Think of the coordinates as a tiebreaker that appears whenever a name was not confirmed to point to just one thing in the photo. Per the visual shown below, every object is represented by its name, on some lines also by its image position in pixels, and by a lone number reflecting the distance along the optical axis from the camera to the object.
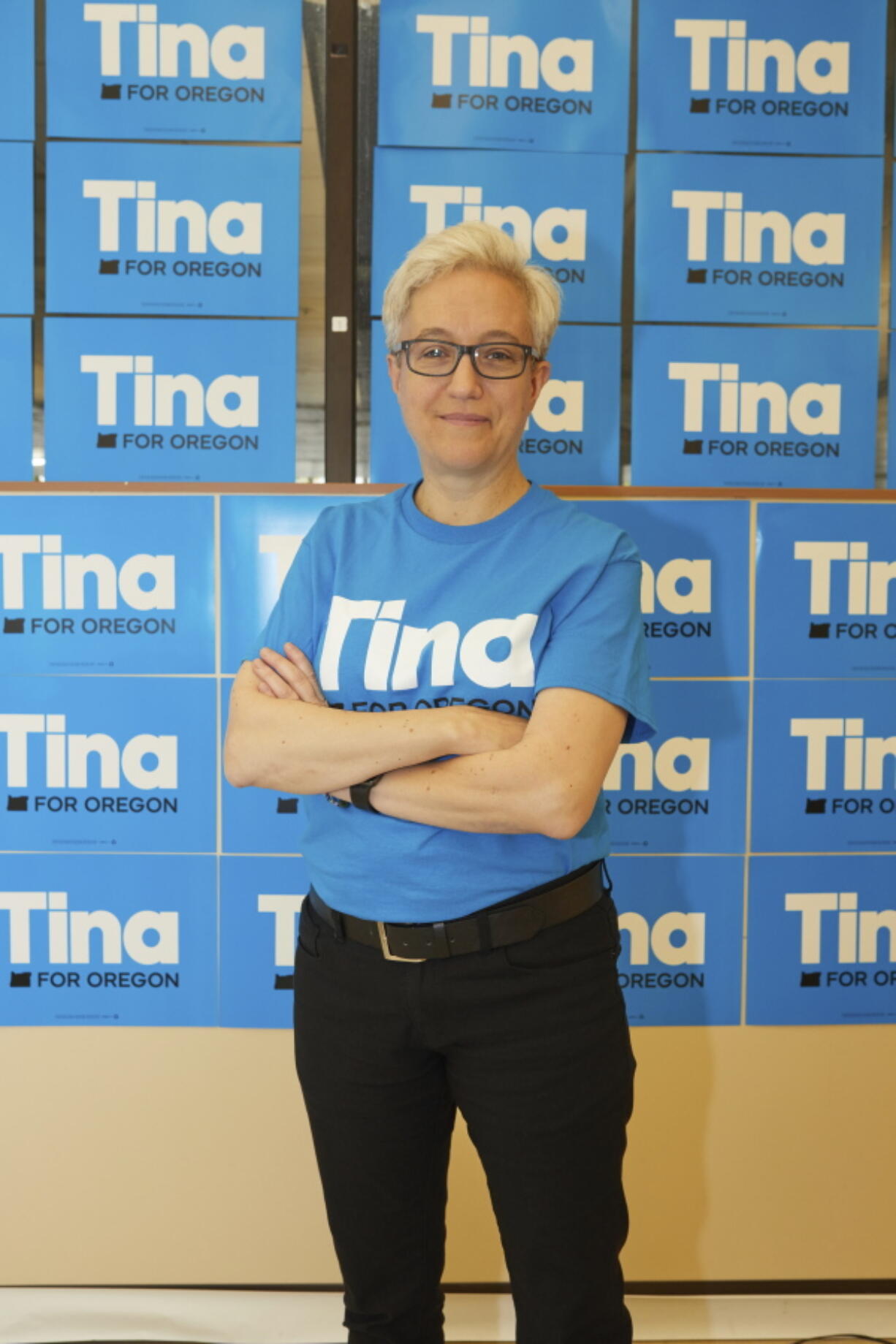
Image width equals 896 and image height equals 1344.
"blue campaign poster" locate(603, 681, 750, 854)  2.10
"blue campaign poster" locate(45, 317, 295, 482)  2.01
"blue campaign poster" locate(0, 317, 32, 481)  2.00
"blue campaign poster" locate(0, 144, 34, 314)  1.99
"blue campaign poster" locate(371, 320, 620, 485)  2.04
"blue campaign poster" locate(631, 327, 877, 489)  2.05
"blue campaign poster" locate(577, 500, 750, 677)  2.06
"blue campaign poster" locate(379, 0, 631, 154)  1.98
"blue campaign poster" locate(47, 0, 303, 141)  1.97
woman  1.26
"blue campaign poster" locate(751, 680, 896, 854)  2.10
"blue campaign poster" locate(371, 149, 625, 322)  2.00
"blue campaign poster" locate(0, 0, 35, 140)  1.96
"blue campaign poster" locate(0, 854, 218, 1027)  2.08
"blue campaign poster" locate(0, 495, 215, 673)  2.03
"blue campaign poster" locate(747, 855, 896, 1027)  2.13
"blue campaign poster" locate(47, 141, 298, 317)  1.99
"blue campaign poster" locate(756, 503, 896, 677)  2.08
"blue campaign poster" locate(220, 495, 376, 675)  2.04
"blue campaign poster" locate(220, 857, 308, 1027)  2.10
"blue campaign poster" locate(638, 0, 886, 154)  2.01
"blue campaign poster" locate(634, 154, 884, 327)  2.03
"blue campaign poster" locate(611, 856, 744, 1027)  2.12
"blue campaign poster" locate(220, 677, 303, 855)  2.08
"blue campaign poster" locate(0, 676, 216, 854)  2.06
